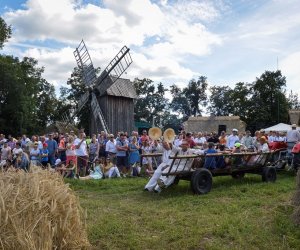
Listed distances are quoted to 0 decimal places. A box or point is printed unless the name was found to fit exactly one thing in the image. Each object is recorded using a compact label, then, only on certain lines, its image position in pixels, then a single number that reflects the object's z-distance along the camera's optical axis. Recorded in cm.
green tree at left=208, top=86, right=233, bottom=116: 5318
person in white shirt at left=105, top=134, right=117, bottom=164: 972
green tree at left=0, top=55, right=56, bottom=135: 2446
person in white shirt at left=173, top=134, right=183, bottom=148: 934
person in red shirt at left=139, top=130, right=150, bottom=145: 1051
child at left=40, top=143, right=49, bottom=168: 947
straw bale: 243
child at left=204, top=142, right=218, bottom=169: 661
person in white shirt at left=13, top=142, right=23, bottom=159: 945
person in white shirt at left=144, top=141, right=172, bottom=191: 650
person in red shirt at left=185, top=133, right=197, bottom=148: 853
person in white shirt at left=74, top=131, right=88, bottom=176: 929
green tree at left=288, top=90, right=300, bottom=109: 4650
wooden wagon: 618
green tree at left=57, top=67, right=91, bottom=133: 3708
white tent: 2113
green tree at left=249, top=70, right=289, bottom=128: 3375
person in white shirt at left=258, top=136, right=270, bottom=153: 810
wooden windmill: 1841
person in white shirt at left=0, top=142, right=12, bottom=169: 976
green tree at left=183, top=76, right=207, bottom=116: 5393
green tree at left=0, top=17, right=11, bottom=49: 2492
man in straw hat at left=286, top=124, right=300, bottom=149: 897
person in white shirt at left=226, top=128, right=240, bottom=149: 970
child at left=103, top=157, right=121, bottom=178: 884
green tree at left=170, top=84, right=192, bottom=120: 5361
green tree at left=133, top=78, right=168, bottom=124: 4851
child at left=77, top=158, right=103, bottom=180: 871
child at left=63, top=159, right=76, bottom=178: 836
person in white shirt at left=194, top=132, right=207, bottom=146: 1076
